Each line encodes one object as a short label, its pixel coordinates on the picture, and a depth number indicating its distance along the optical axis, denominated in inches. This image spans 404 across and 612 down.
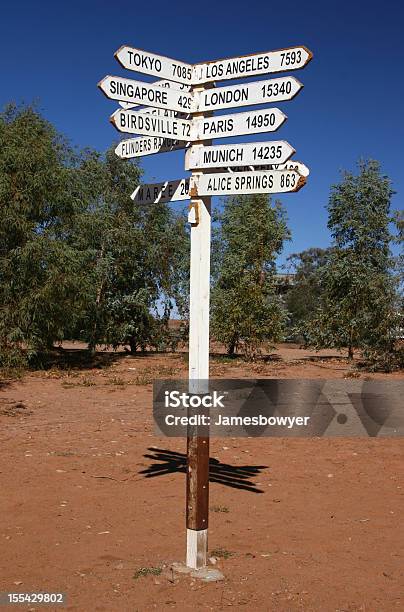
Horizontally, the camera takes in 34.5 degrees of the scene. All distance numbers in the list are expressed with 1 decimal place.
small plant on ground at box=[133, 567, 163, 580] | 186.4
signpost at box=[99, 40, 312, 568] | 181.5
